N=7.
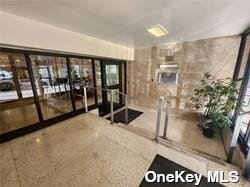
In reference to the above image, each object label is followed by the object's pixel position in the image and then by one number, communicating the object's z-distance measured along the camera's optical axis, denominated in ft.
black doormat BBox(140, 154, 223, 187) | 3.93
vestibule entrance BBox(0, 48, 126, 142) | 7.19
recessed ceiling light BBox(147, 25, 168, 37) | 7.43
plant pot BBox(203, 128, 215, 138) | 8.50
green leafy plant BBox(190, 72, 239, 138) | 7.33
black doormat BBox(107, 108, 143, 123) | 12.18
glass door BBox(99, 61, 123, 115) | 12.53
